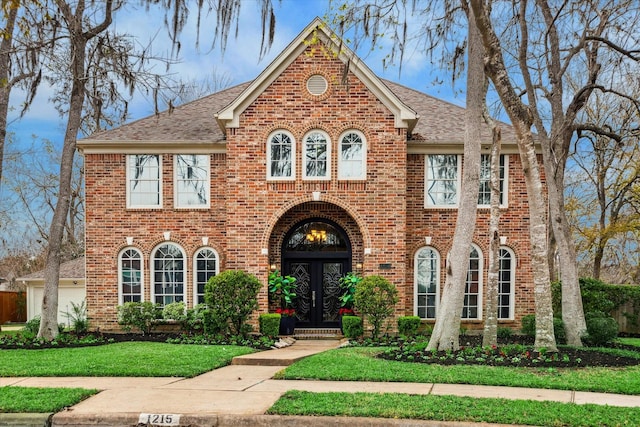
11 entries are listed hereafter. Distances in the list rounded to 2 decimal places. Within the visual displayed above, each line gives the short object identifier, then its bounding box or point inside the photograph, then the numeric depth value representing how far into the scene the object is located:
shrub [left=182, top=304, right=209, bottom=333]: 14.66
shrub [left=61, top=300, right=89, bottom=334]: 15.04
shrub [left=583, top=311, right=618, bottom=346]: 12.66
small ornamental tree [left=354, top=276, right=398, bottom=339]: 13.42
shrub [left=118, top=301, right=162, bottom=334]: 14.66
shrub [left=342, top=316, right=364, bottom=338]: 14.19
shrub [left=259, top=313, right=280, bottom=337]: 14.09
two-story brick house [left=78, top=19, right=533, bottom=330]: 14.60
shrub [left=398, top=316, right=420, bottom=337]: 14.09
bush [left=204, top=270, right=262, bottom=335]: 13.44
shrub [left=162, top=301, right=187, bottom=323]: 14.57
